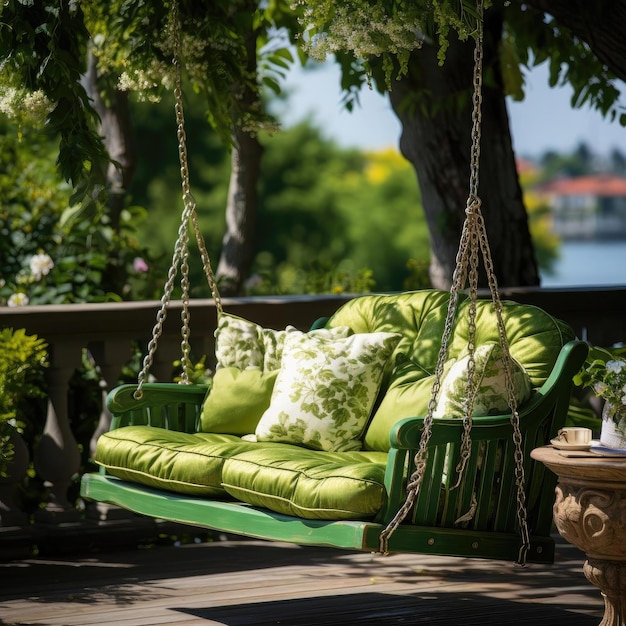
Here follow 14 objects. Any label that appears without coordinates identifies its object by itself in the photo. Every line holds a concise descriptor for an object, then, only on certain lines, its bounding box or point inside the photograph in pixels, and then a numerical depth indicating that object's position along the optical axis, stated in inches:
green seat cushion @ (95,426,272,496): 251.5
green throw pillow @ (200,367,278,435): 290.3
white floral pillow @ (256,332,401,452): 274.7
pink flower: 401.6
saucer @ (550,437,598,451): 220.3
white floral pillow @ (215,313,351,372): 298.9
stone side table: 210.6
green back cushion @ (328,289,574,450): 254.1
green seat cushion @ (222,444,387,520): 217.7
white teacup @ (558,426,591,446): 223.2
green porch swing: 220.3
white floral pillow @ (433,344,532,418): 235.6
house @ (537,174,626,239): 1550.7
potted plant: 217.4
